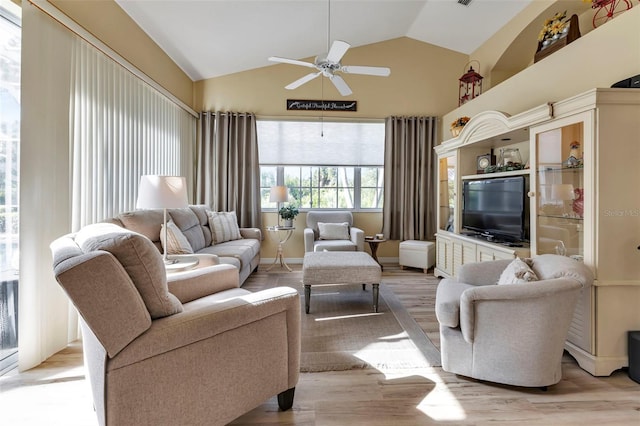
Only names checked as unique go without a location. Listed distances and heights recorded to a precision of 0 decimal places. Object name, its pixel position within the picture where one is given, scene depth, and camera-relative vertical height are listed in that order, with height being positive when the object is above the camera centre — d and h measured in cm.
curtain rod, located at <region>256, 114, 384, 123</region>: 516 +158
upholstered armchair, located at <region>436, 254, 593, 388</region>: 174 -66
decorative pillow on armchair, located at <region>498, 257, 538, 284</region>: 193 -40
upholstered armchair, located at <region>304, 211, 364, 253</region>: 434 -32
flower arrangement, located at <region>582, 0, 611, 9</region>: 259 +179
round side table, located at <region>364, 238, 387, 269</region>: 465 -49
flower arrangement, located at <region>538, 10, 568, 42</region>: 286 +177
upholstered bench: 297 -60
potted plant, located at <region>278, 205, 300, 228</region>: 477 -3
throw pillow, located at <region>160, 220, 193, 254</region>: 299 -30
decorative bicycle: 256 +178
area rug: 215 -102
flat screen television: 297 +5
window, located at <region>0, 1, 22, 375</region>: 197 +27
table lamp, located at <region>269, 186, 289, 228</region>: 471 +27
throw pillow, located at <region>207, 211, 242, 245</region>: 416 -21
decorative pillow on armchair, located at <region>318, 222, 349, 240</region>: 478 -30
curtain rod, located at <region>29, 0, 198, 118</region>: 213 +144
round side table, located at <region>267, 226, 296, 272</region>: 497 -45
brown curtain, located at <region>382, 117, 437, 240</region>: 514 +57
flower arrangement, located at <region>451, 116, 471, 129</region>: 397 +117
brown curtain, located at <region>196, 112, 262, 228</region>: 500 +84
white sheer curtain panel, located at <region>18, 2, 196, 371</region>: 205 +45
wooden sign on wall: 514 +179
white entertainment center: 199 +6
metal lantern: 451 +196
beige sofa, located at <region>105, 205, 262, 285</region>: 291 -26
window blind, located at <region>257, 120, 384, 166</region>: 522 +119
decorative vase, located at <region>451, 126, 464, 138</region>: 396 +107
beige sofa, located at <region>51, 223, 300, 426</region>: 112 -54
